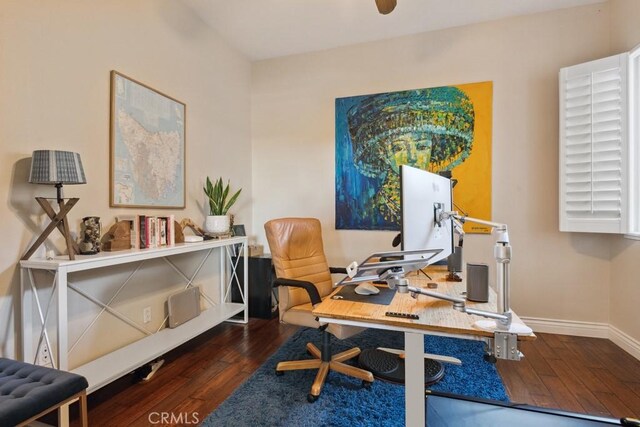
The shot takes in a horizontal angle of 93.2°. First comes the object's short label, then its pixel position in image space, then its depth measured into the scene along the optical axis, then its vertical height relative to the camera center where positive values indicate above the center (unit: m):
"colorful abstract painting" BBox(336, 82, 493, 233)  2.95 +0.67
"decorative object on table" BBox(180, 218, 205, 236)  2.60 -0.12
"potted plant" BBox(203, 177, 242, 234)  2.73 +0.03
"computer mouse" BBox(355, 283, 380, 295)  1.56 -0.41
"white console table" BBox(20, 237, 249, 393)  1.51 -0.64
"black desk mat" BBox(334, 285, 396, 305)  1.42 -0.42
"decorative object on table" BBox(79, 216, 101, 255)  1.81 -0.15
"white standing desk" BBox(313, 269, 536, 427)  1.07 -0.42
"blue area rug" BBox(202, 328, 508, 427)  1.63 -1.12
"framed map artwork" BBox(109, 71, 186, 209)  2.13 +0.51
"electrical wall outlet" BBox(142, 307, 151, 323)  2.35 -0.81
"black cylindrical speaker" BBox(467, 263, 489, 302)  1.36 -0.32
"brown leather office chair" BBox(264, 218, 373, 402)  1.89 -0.50
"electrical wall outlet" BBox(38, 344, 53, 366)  1.66 -0.80
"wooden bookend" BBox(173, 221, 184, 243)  2.46 -0.17
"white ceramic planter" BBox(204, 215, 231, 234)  2.72 -0.11
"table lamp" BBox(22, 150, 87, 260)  1.55 +0.18
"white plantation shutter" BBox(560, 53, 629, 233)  2.38 +0.54
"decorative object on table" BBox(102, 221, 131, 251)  1.98 -0.17
